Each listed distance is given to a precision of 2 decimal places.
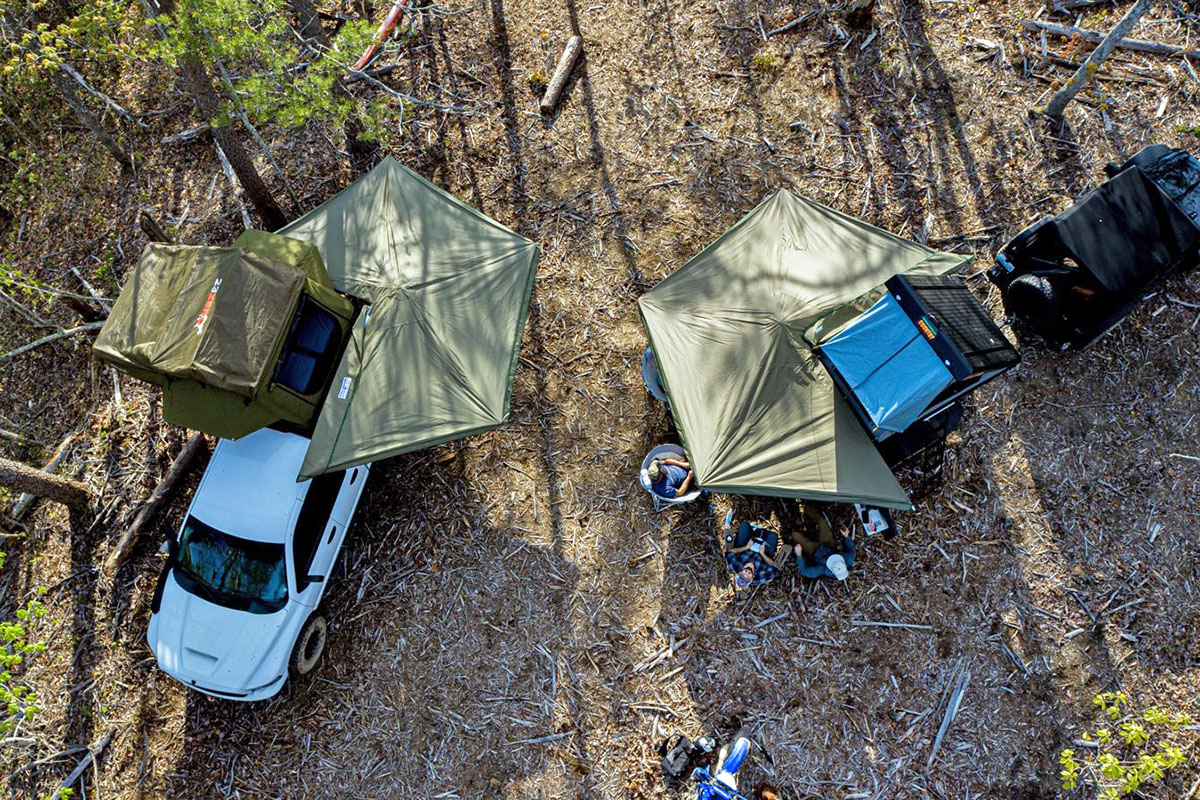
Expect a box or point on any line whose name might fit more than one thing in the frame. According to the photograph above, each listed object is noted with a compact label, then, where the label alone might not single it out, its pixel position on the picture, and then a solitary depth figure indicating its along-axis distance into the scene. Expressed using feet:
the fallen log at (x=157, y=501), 27.12
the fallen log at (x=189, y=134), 35.01
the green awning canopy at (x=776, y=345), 21.91
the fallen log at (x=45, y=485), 26.43
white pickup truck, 23.63
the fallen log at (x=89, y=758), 25.27
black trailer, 23.45
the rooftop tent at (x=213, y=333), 21.84
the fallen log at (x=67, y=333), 28.99
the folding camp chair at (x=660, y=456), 25.50
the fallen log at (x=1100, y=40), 29.17
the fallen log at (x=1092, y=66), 23.89
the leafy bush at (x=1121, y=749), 20.94
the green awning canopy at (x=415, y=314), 23.09
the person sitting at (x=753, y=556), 24.16
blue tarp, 20.51
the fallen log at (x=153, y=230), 28.78
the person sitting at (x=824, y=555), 23.85
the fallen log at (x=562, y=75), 32.12
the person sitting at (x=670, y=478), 25.26
